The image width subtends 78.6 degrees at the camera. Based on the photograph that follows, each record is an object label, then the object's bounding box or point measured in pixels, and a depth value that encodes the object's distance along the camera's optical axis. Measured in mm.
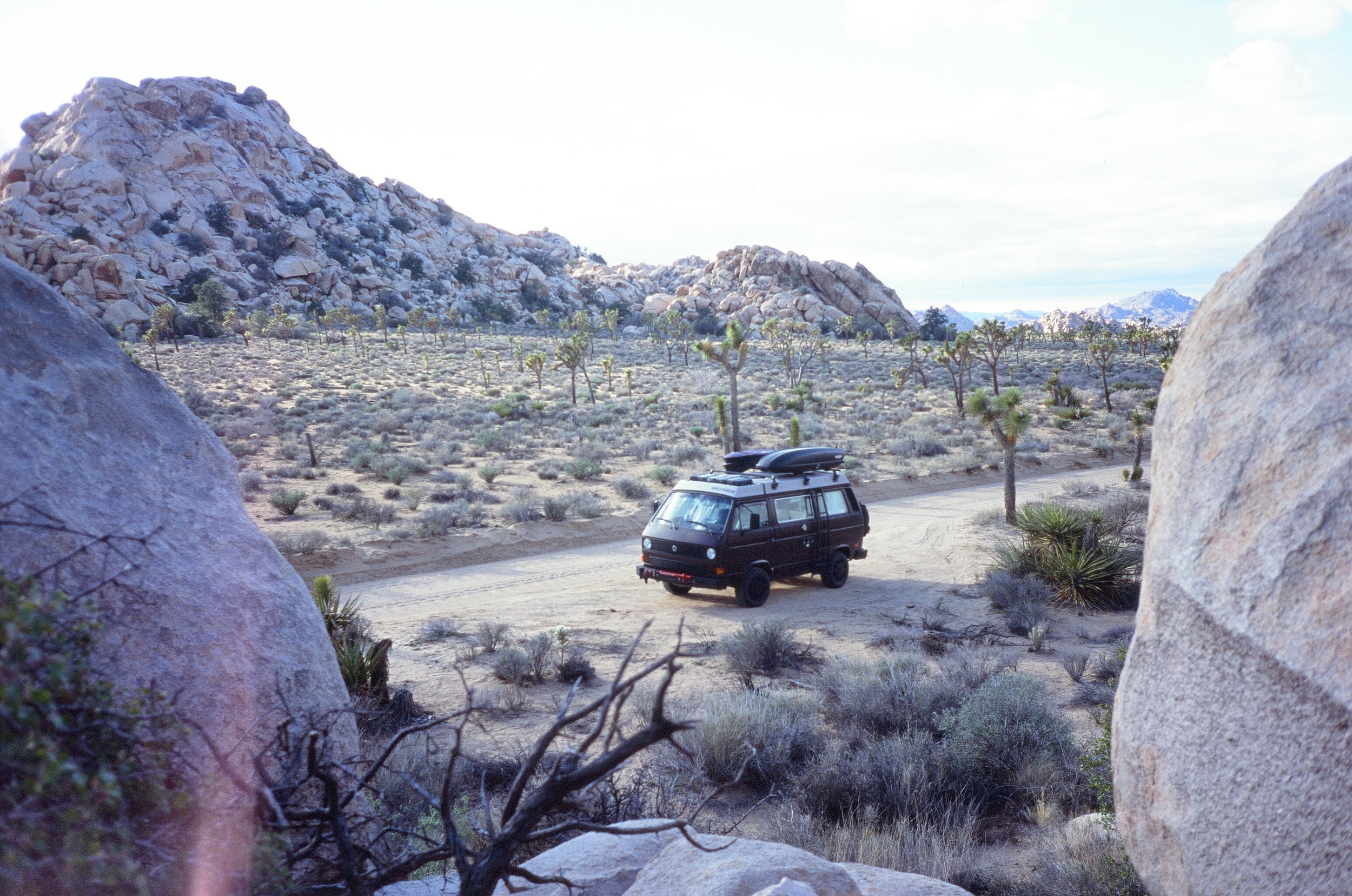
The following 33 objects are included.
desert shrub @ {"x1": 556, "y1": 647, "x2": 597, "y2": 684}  9820
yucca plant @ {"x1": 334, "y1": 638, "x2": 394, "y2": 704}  8477
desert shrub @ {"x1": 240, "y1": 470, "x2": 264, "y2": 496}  21297
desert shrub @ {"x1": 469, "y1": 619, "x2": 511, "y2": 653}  11375
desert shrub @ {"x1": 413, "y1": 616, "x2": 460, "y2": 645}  11930
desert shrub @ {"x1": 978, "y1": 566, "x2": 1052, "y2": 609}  13234
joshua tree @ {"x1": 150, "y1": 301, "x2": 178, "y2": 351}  56031
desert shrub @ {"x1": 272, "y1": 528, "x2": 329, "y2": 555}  16000
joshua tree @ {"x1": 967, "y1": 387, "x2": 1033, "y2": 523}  20125
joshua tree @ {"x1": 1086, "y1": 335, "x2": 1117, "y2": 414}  43594
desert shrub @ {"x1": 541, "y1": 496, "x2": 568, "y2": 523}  20172
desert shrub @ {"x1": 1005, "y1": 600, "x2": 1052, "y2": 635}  11969
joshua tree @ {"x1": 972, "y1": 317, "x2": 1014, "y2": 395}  45562
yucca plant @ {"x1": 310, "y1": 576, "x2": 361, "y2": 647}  9235
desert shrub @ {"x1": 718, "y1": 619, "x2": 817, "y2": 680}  10258
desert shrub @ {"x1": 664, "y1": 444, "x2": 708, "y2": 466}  28130
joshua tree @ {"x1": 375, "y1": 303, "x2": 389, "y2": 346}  73500
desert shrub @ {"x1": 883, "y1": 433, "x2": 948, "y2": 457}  30719
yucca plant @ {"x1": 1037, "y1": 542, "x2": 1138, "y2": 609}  13383
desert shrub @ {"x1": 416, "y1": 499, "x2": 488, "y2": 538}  18188
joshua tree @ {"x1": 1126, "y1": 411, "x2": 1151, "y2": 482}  26078
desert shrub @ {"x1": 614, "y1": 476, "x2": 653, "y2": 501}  23125
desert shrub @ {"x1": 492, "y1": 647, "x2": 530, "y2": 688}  9944
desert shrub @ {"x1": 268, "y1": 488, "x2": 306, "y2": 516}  19500
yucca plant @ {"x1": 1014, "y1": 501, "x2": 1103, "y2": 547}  14219
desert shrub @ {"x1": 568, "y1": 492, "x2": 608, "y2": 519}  20688
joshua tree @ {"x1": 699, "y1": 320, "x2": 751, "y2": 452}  27984
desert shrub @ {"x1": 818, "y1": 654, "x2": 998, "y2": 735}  7902
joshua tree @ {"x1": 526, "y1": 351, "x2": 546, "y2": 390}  47469
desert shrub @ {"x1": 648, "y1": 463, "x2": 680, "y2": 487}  25016
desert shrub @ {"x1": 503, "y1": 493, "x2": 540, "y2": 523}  19844
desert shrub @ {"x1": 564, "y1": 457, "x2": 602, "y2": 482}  25328
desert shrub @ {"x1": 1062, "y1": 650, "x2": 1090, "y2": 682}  9867
